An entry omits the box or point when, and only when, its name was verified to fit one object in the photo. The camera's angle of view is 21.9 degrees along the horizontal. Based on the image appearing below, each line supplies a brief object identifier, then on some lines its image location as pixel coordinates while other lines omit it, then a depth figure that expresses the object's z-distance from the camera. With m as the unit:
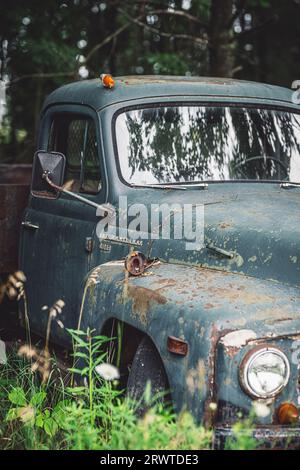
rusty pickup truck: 2.87
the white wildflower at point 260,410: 2.78
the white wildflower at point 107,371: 3.03
